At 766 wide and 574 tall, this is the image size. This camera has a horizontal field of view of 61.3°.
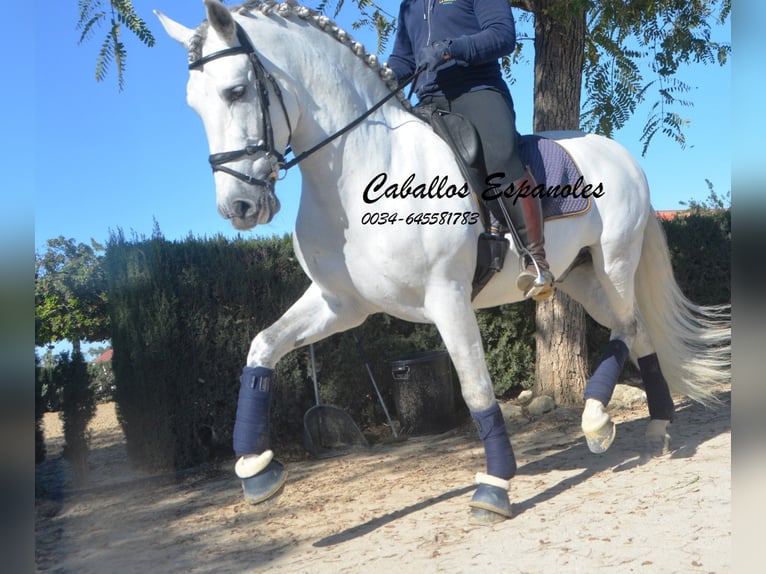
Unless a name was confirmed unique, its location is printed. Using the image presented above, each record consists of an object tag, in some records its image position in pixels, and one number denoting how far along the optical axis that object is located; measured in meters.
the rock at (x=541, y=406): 6.52
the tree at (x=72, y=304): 6.63
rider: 3.49
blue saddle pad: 3.87
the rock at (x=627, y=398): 6.61
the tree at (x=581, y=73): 6.44
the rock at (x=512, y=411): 6.58
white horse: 2.91
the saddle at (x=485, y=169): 3.53
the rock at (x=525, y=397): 7.08
